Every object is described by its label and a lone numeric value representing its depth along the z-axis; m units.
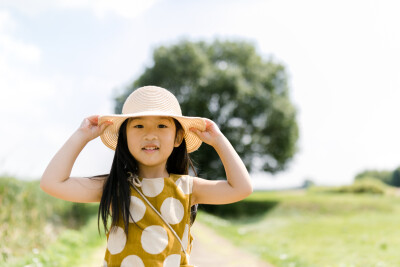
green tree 21.25
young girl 2.24
